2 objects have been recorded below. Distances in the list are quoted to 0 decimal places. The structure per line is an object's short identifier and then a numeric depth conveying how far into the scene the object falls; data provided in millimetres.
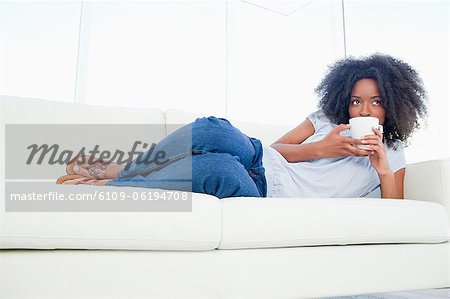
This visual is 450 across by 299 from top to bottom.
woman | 1169
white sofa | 927
